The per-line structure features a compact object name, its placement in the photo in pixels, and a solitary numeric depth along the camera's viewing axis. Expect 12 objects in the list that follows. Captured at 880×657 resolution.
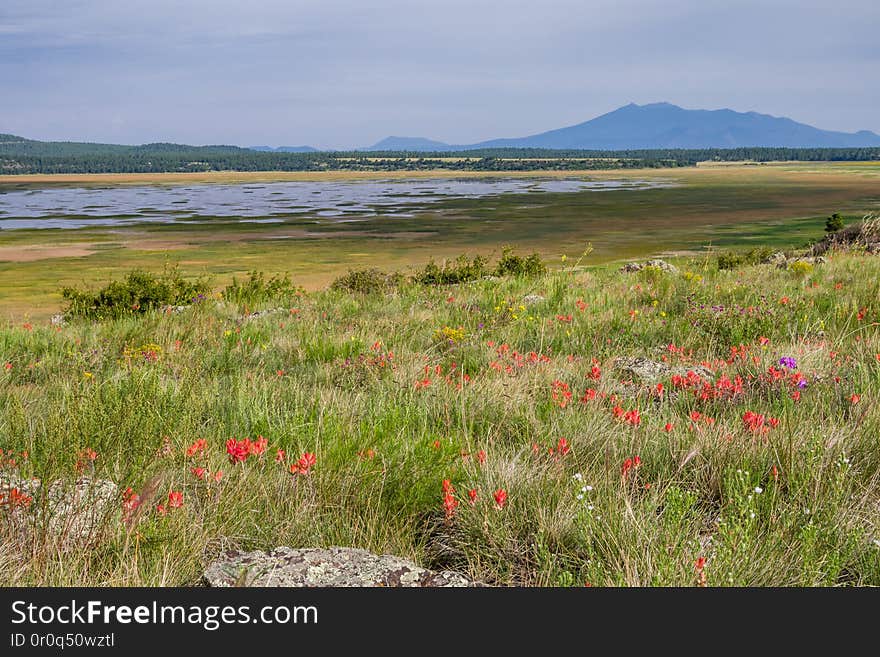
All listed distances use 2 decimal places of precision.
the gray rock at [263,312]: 10.33
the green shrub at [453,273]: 18.52
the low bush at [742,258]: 20.55
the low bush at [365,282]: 16.81
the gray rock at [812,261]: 13.88
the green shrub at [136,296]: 14.05
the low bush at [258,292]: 14.26
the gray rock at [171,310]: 11.05
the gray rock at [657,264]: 16.77
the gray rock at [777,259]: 15.88
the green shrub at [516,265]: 20.15
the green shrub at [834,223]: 29.81
